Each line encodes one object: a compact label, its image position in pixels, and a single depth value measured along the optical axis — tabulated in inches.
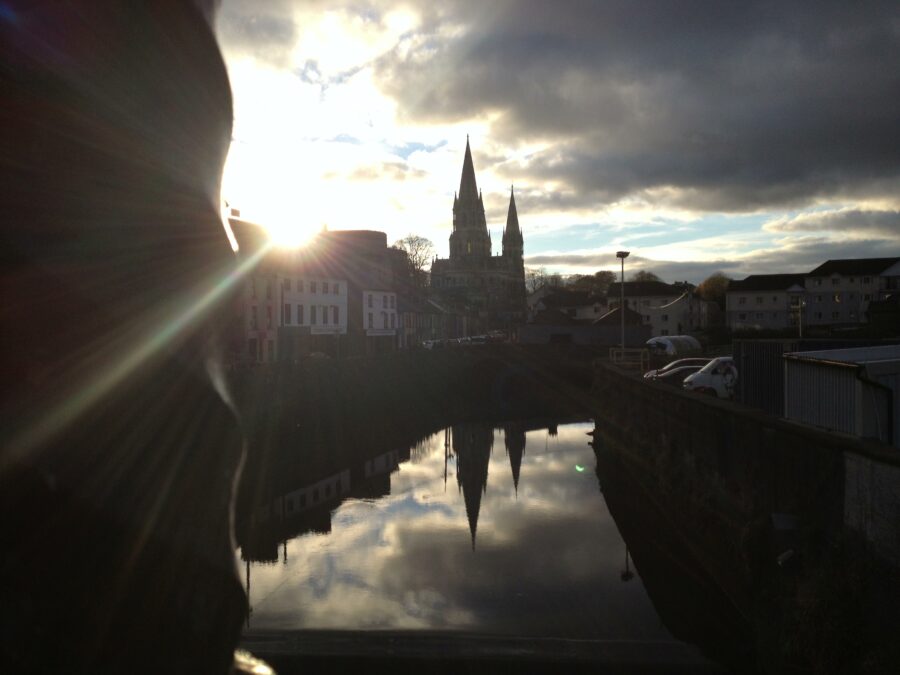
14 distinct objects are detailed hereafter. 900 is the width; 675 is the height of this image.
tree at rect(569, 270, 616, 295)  5640.8
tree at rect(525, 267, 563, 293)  6442.9
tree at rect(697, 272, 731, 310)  4837.6
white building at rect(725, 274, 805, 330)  3617.1
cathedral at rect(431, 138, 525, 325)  5708.7
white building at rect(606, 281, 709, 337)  3602.4
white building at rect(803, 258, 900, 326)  3540.8
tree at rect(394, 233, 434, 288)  4212.6
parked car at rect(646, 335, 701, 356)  2103.8
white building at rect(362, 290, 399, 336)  2647.6
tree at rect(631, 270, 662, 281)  5423.2
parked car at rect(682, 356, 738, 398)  1128.2
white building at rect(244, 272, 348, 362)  1670.8
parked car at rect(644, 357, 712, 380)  1407.5
